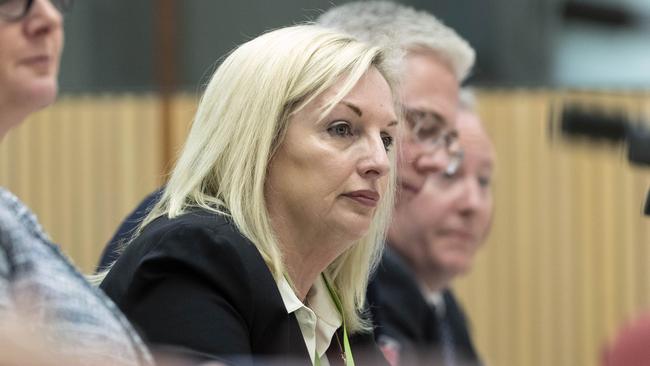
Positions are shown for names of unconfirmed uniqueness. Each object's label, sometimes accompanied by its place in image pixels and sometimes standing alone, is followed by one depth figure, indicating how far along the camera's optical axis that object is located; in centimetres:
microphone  345
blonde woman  372
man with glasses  432
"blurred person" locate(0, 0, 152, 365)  336
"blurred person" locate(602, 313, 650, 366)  324
